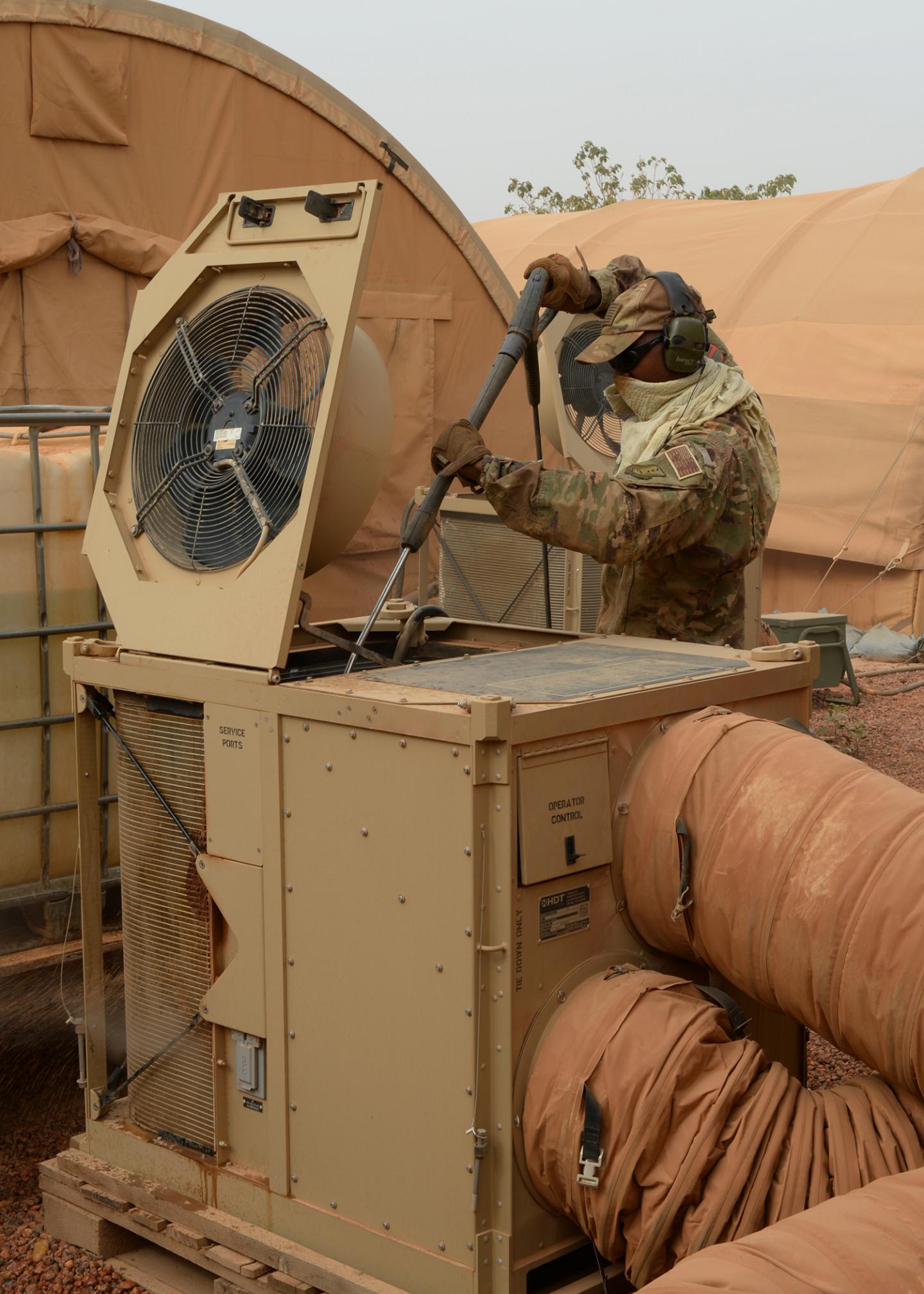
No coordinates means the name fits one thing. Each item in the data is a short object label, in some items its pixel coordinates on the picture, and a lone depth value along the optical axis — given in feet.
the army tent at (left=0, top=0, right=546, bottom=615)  23.89
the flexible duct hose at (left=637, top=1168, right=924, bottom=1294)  6.32
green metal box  31.55
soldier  11.31
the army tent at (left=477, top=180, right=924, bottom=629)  42.32
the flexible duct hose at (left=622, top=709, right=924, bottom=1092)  8.46
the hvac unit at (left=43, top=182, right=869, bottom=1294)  9.16
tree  98.94
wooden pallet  10.07
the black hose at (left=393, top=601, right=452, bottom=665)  12.42
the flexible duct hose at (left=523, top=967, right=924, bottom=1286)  8.55
